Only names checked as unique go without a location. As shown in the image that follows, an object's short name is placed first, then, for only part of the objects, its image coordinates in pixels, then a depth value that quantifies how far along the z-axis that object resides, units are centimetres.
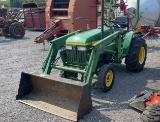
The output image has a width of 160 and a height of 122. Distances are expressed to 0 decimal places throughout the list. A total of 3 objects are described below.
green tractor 242
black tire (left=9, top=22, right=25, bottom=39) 794
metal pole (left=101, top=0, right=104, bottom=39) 272
